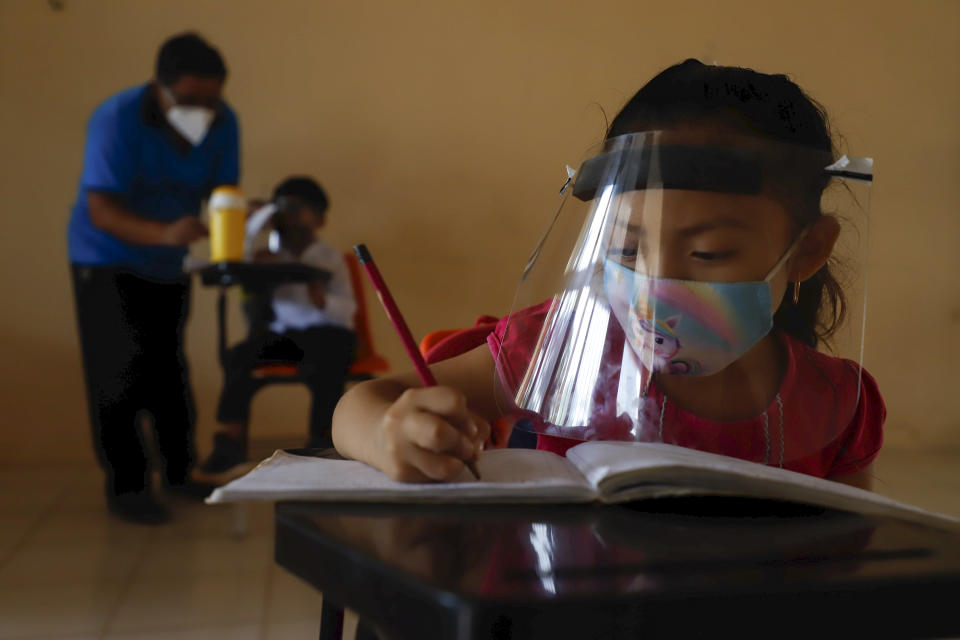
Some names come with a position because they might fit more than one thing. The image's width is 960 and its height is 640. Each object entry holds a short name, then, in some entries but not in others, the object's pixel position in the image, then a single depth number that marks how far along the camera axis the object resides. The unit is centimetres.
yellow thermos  215
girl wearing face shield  53
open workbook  39
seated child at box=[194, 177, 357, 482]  239
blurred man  214
